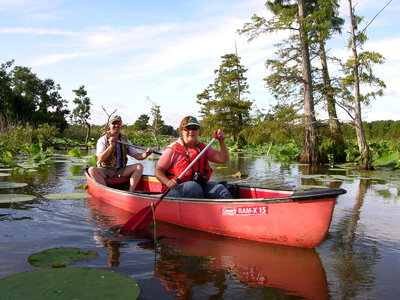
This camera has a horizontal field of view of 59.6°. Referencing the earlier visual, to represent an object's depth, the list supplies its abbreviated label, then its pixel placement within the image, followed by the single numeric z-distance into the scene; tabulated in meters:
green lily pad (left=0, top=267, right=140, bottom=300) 2.07
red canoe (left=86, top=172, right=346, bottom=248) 3.10
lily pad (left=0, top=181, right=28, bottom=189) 6.24
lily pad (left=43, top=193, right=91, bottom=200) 5.45
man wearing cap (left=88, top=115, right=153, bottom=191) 5.48
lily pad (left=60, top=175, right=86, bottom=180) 7.78
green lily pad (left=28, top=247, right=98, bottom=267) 2.78
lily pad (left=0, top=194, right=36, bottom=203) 4.96
